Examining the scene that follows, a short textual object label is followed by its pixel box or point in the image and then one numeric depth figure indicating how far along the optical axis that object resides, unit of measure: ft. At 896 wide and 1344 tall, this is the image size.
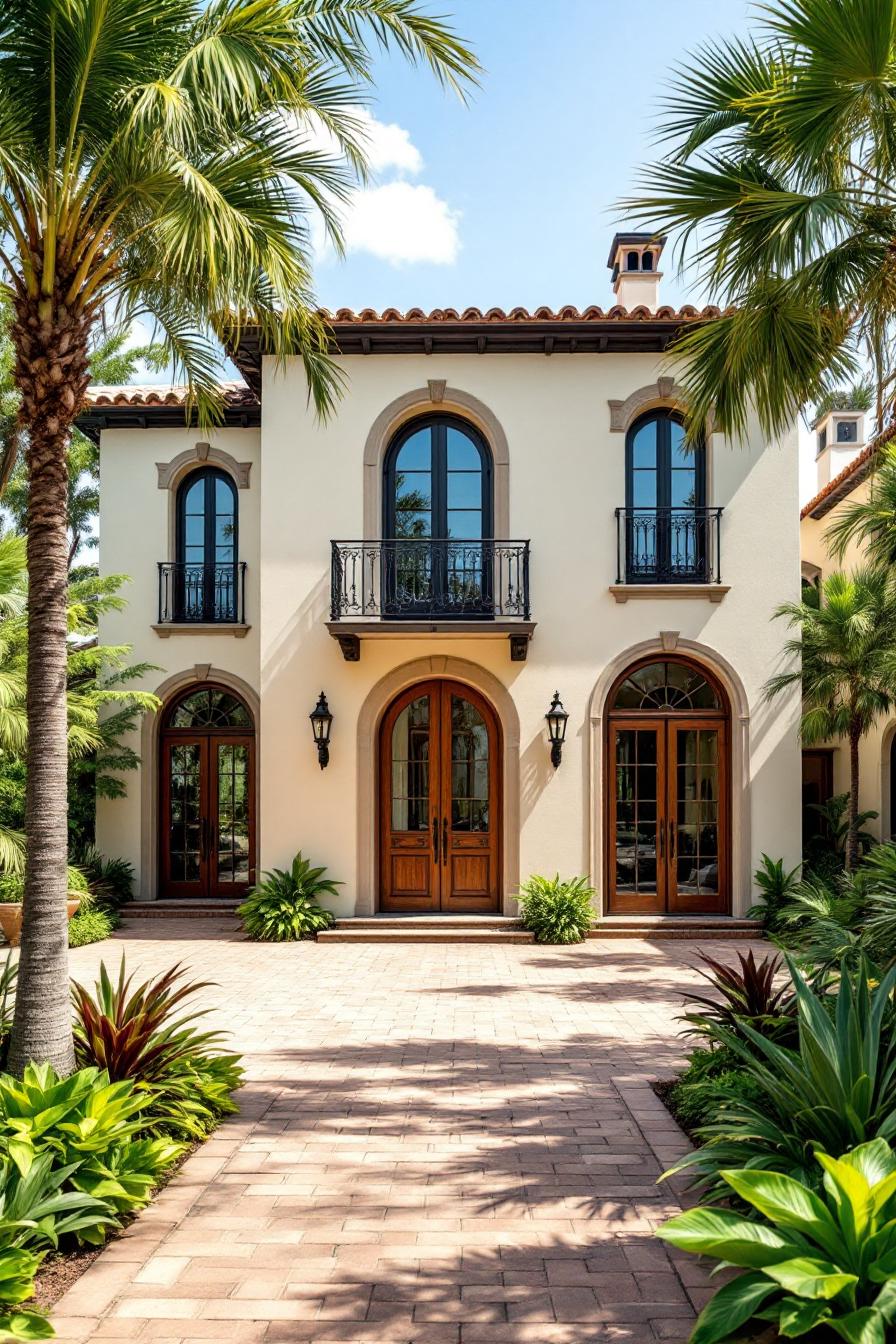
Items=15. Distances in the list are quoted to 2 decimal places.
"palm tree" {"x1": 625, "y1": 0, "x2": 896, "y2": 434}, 17.97
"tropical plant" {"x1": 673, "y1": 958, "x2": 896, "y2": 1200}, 13.08
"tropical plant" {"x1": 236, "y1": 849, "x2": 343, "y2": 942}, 39.14
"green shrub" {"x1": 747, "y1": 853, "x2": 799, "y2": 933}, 39.60
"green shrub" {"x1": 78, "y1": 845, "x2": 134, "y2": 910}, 43.45
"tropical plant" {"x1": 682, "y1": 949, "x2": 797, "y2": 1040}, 19.12
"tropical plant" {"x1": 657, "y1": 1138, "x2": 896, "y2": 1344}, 9.82
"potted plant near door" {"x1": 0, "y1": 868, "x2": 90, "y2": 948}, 38.40
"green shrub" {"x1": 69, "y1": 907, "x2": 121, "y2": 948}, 38.73
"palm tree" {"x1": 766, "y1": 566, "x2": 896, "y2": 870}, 38.11
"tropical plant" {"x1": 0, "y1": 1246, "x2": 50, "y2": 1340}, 10.81
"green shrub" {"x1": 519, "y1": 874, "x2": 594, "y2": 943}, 38.70
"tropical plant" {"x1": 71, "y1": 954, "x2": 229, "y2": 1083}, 17.51
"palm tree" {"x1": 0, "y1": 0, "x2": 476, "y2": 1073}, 16.80
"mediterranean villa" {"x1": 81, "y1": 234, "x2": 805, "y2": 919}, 40.81
